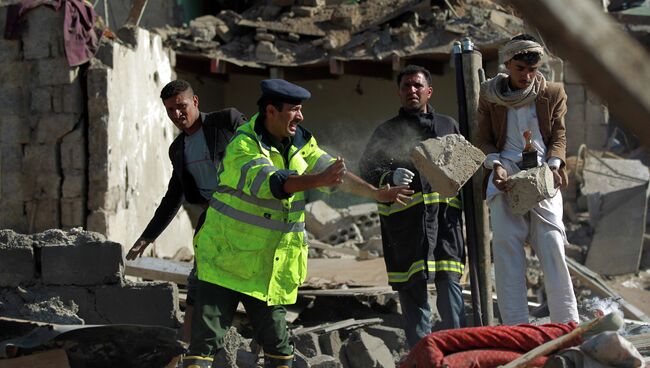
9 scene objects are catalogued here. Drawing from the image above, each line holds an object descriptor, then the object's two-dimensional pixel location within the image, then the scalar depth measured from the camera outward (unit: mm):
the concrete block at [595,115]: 16281
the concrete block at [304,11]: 15992
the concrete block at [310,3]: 16344
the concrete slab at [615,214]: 13555
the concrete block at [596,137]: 16547
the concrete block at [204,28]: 15375
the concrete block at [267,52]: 15297
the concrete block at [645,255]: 13812
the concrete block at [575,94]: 15992
